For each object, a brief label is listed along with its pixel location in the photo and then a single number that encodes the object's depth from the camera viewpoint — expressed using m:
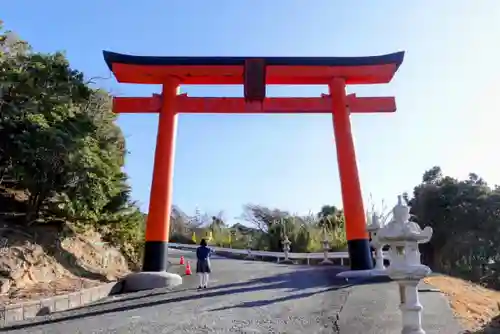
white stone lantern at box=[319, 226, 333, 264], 19.92
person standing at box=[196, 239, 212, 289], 12.05
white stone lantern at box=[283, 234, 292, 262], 22.14
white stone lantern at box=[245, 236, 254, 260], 25.83
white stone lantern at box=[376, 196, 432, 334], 5.04
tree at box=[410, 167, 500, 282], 25.17
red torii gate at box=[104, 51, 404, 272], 13.91
